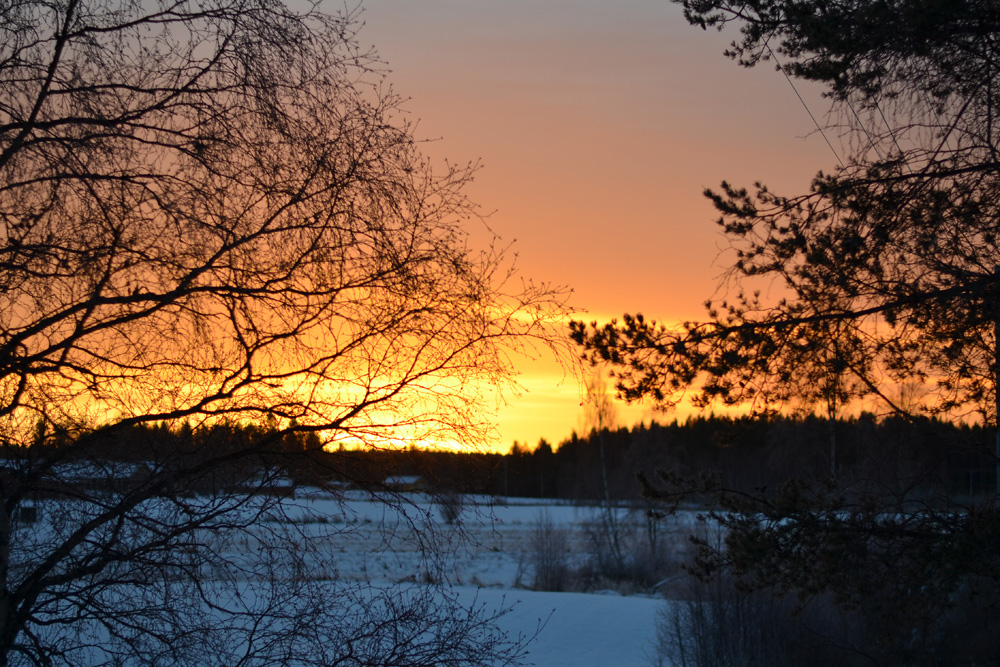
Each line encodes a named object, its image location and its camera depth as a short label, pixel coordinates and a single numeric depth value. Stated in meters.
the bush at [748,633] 28.45
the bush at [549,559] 53.37
